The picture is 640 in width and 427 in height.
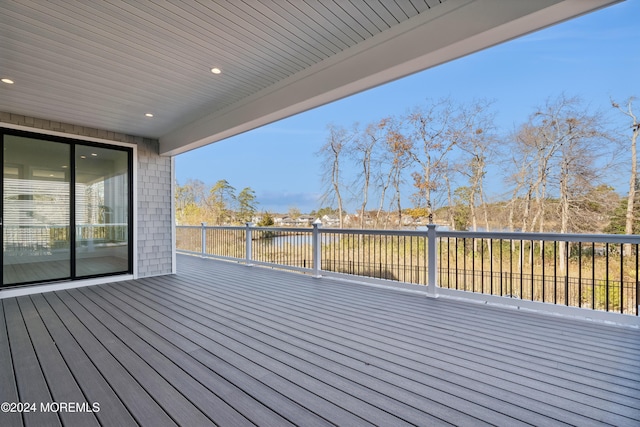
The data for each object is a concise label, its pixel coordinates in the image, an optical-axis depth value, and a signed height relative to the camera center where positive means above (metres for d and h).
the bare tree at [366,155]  10.66 +2.14
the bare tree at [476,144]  8.50 +2.01
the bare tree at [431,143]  9.30 +2.23
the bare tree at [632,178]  5.91 +0.66
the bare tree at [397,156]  10.04 +1.93
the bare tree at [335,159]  11.29 +2.08
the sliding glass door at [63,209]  4.36 +0.08
